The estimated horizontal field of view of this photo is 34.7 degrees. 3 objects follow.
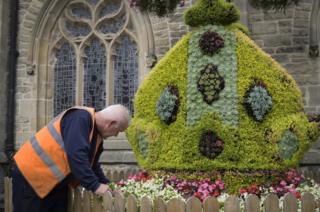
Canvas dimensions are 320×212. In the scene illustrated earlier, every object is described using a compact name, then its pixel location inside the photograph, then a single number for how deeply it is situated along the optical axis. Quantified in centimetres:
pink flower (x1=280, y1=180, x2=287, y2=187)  518
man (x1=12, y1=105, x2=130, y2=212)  394
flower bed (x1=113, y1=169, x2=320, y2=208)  482
